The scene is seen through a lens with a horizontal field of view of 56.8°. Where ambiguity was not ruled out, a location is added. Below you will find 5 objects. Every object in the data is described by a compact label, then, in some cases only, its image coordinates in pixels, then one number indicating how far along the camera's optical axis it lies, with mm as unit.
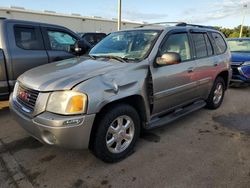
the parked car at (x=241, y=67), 6941
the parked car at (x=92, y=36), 12870
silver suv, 2543
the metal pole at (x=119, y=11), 14367
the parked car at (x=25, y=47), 4293
